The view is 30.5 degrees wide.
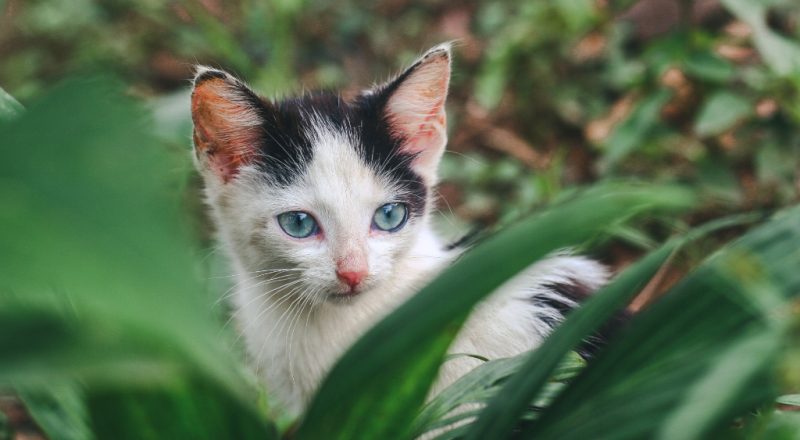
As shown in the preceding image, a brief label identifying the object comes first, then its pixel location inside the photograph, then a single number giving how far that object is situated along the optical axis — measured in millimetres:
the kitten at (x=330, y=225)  437
